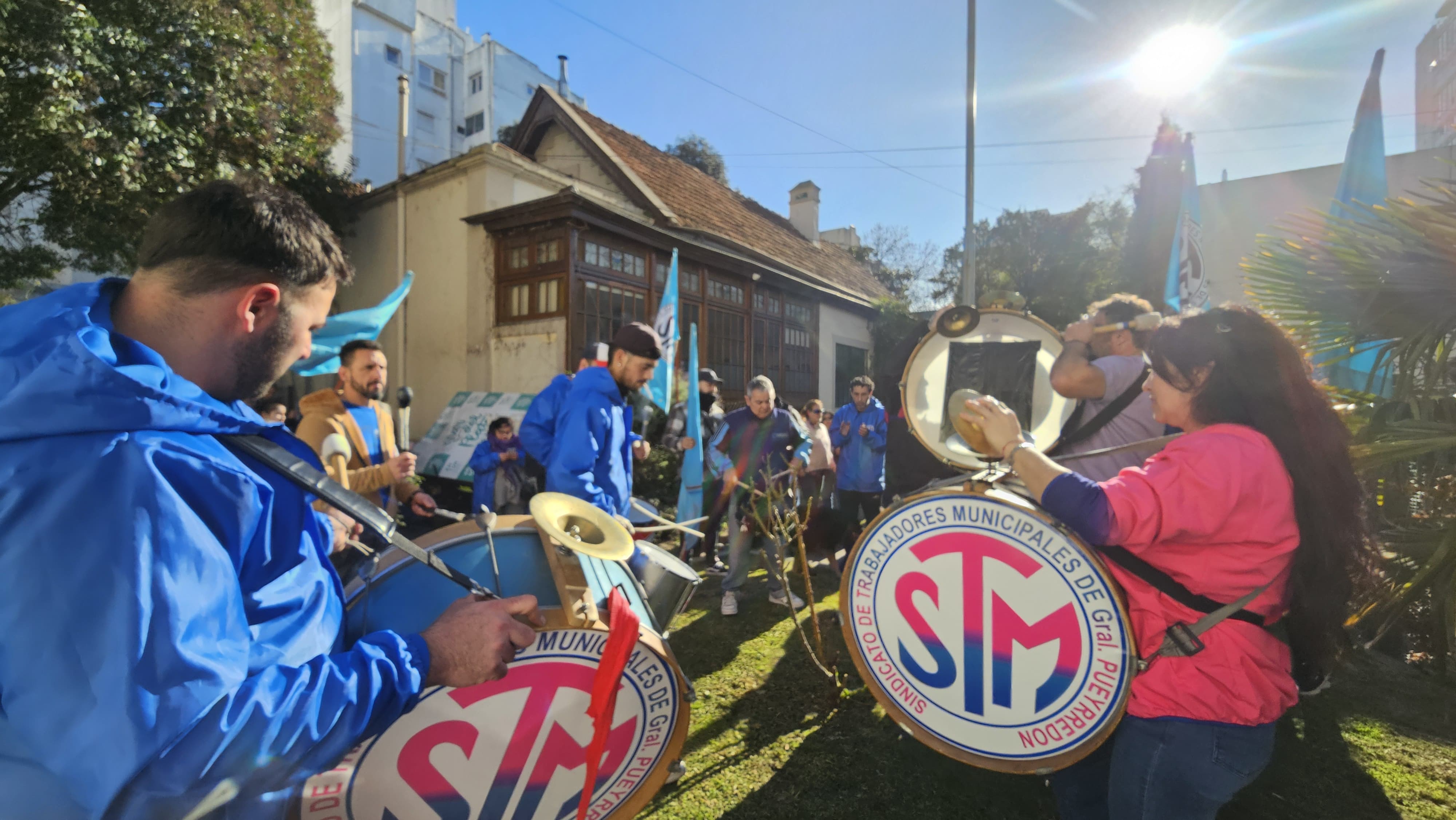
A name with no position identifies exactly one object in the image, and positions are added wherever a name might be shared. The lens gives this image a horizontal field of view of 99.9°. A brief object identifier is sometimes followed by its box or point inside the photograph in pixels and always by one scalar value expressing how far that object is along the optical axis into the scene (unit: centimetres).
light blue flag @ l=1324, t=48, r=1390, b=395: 485
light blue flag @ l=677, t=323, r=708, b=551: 579
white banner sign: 888
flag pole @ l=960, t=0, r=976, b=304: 925
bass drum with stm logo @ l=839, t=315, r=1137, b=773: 161
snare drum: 205
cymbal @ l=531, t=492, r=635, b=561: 151
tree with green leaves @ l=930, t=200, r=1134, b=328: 1858
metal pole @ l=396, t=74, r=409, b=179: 1317
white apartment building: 2575
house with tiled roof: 968
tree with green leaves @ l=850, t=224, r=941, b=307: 2758
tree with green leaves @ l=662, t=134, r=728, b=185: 2191
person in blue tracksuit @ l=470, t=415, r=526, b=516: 558
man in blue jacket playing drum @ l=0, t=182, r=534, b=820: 75
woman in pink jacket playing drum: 144
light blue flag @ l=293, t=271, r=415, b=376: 562
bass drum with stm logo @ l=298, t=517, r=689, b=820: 138
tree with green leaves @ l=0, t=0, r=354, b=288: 607
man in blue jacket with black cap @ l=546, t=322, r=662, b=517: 304
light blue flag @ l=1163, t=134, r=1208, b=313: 739
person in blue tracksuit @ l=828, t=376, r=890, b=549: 600
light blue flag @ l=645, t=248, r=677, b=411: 670
